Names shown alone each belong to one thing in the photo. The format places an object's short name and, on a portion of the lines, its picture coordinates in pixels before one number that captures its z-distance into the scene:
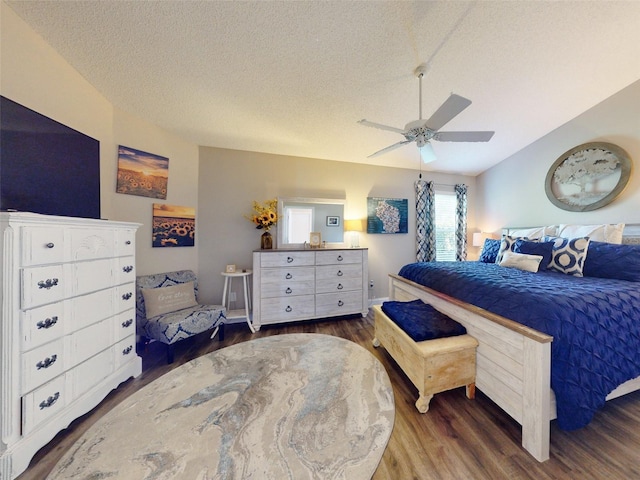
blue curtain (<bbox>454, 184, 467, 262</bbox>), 4.18
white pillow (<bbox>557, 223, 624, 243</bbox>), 2.30
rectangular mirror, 3.31
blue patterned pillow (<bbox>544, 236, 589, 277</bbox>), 2.12
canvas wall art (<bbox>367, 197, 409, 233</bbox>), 3.77
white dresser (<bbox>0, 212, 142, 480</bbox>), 1.08
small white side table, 2.82
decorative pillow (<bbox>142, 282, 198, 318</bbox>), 2.25
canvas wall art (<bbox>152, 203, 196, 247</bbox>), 2.62
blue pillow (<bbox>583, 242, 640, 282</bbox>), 1.85
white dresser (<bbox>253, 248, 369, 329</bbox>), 2.80
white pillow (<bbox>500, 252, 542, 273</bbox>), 2.28
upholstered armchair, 2.09
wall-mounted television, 1.33
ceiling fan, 1.60
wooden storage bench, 1.48
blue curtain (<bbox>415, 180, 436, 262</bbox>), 3.96
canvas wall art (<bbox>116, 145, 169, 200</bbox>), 2.31
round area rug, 1.07
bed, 1.19
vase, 3.08
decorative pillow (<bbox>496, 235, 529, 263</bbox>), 2.84
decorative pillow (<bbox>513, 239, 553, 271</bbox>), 2.36
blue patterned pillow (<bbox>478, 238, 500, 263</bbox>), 3.06
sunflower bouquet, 3.03
